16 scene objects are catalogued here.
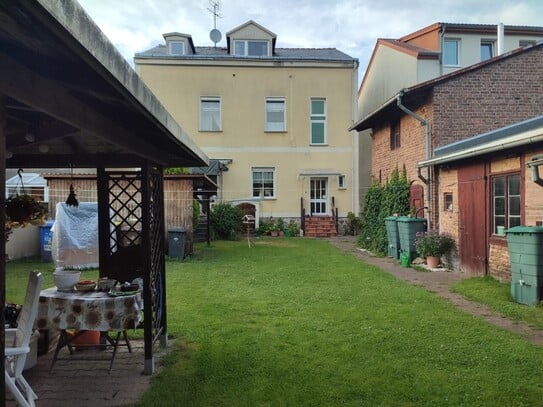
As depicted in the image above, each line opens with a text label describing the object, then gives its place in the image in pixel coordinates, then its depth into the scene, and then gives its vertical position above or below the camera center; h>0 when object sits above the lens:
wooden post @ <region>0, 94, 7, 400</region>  1.85 -0.07
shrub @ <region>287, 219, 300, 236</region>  20.55 -1.28
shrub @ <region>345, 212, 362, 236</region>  20.75 -1.14
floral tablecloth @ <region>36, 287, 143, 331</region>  4.12 -1.04
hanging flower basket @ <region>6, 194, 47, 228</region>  4.23 -0.06
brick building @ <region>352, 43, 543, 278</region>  8.43 +1.22
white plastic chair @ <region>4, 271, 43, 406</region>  3.22 -1.08
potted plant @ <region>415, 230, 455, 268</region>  10.68 -1.14
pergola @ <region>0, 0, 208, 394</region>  1.63 +0.57
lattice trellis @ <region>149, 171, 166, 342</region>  4.81 -0.56
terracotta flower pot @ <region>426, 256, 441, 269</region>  10.83 -1.53
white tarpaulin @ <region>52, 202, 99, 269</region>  11.02 -0.86
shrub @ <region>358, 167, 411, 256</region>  13.09 -0.23
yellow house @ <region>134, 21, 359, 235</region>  21.20 +3.97
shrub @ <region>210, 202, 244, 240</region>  18.28 -0.81
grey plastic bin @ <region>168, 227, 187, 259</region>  12.30 -1.14
